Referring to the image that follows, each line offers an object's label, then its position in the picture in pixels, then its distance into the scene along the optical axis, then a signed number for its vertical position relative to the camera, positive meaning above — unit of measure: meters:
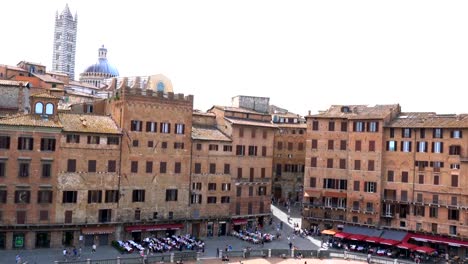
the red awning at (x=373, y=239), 58.42 -9.41
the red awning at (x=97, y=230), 52.69 -8.86
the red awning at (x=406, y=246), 55.91 -9.54
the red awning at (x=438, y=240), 56.14 -8.95
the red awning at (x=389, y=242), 57.20 -9.42
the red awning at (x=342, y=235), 60.59 -9.35
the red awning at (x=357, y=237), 59.39 -9.39
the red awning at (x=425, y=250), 55.12 -9.74
